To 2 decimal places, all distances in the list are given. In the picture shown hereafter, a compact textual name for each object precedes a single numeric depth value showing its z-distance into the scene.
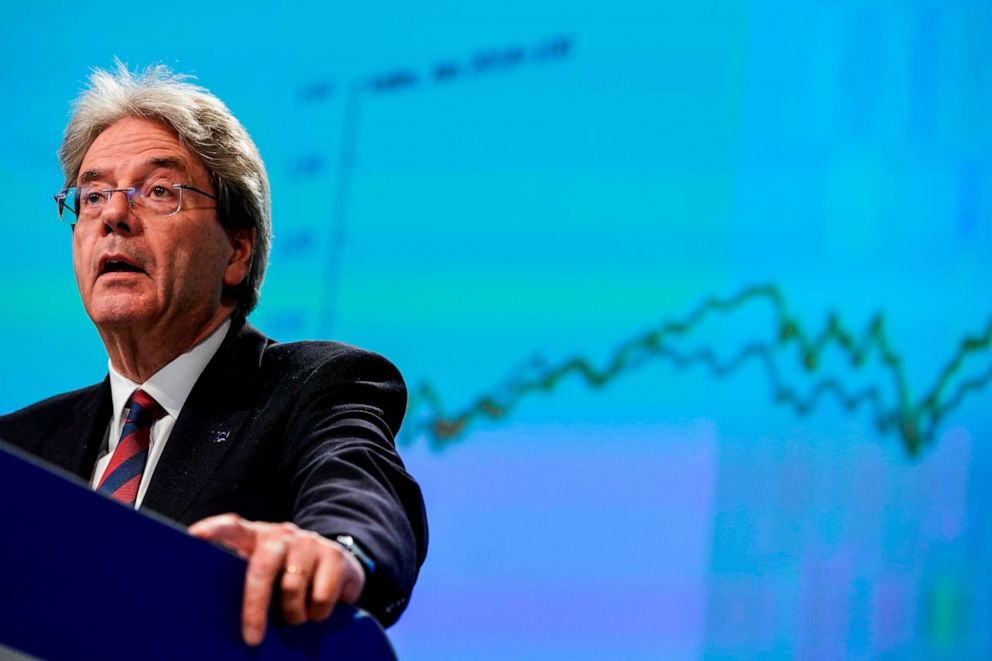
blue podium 1.83
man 3.17
